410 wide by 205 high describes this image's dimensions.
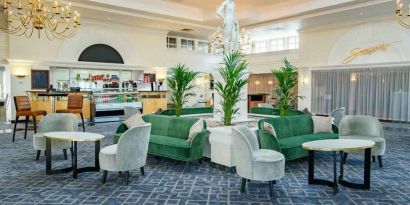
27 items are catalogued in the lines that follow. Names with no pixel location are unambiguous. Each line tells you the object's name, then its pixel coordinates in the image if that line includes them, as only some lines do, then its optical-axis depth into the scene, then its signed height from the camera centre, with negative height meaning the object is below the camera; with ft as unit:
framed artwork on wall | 38.91 +1.72
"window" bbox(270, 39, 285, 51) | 55.98 +9.16
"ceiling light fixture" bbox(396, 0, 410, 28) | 37.01 +9.40
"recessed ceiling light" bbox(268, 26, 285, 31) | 46.19 +10.12
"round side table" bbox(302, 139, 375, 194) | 13.17 -2.35
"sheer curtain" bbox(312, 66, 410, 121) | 39.06 +0.57
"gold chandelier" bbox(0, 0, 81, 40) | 34.82 +8.07
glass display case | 37.86 -1.27
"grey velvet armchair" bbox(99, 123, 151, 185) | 14.48 -2.85
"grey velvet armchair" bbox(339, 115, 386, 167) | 18.76 -2.13
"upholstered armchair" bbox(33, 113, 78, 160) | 19.08 -1.96
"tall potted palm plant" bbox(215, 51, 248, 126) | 18.29 +0.67
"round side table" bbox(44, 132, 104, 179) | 15.16 -2.58
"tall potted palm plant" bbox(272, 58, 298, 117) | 22.11 +0.76
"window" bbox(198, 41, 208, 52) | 56.44 +8.86
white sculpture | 22.85 +5.00
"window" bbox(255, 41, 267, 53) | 59.11 +9.20
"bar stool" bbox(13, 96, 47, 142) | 26.40 -1.35
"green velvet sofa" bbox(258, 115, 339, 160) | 17.10 -2.54
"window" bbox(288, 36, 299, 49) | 53.21 +9.11
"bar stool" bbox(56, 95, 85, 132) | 30.17 -1.08
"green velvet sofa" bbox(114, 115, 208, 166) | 17.16 -2.74
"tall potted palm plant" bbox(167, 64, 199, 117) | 24.32 +0.85
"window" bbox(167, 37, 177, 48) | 52.26 +8.81
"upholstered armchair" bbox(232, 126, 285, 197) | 13.04 -2.94
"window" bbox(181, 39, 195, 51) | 54.34 +8.84
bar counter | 34.78 -0.84
